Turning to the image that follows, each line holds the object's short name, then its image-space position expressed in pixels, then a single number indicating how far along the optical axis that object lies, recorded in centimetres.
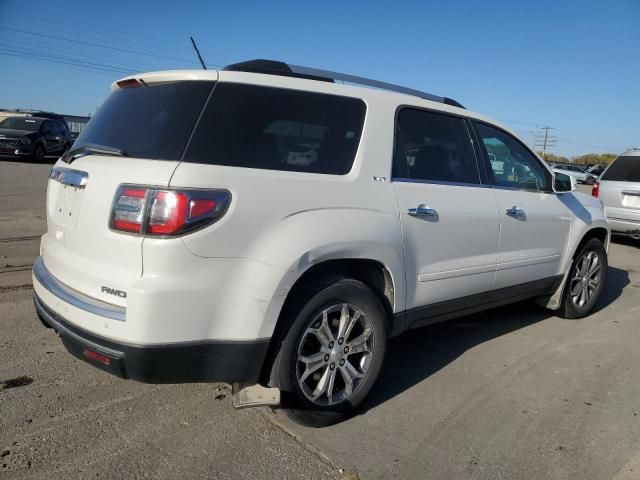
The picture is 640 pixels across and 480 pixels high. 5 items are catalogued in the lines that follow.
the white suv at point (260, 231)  238
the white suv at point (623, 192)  901
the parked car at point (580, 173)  3372
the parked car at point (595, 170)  3656
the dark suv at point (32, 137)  1827
